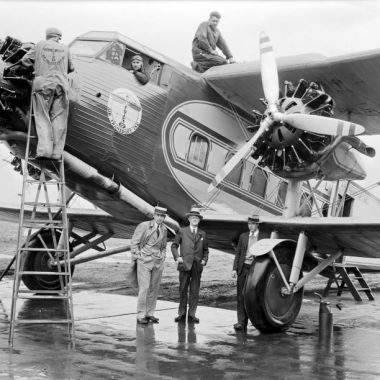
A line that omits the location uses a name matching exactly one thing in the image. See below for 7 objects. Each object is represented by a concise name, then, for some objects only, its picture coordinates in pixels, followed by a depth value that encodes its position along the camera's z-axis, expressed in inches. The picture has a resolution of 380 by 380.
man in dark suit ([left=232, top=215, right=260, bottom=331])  434.2
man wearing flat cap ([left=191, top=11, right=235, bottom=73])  535.5
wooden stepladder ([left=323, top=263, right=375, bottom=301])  565.3
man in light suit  421.1
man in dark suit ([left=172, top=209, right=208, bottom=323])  439.5
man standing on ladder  360.8
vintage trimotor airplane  422.3
